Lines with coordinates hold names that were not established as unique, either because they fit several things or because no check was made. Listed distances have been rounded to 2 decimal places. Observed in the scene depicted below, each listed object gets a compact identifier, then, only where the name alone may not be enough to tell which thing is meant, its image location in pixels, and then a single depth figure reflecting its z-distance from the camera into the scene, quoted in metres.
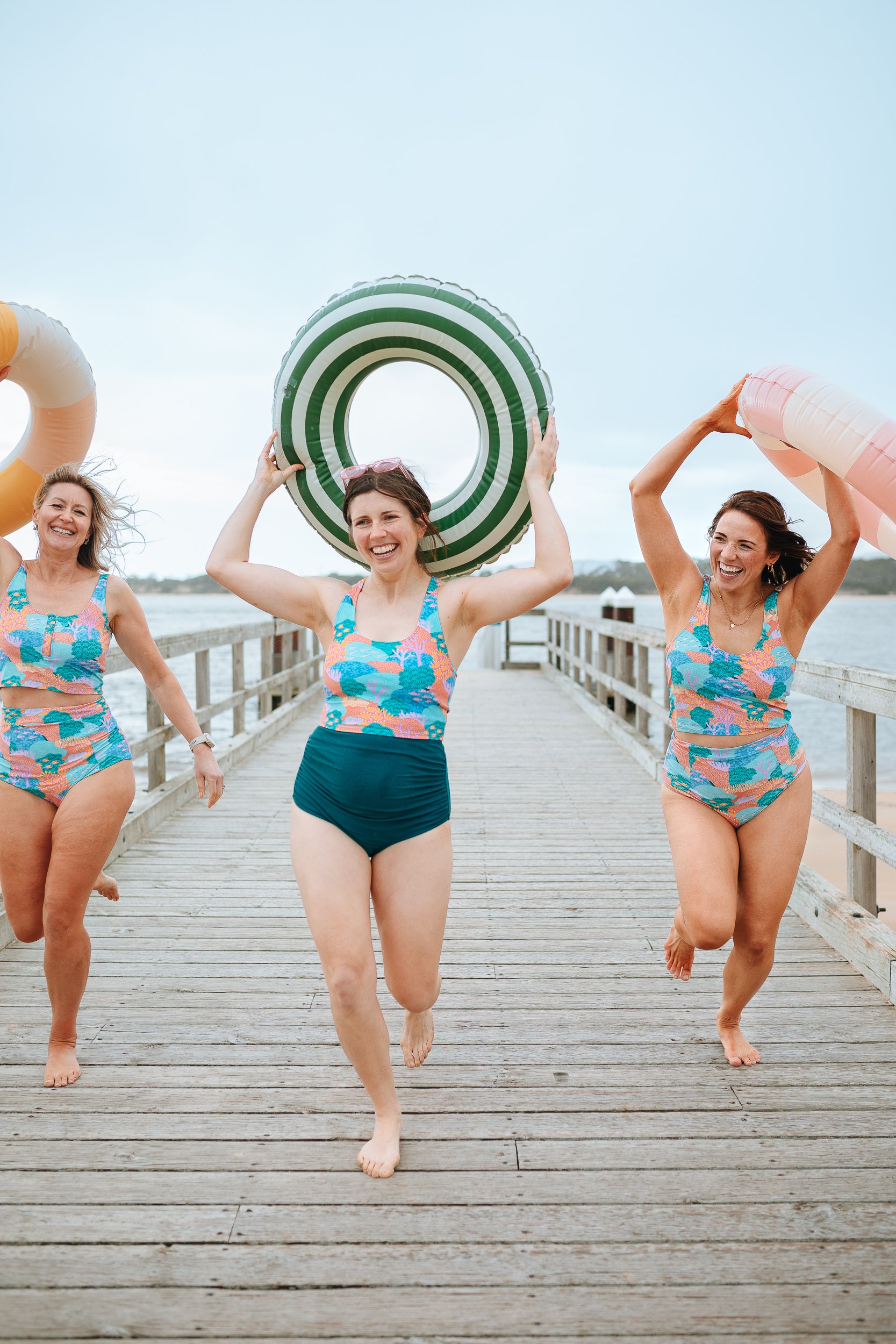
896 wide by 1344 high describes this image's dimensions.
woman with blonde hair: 2.20
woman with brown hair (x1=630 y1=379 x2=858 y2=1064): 2.19
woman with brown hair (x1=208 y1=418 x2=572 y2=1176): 1.83
